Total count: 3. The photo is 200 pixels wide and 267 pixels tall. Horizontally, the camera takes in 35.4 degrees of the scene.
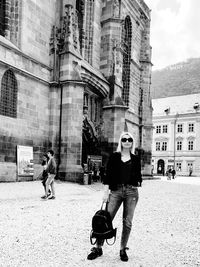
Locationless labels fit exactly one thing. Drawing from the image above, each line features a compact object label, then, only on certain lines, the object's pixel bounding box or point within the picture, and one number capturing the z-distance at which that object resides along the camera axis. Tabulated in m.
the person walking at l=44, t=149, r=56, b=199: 9.47
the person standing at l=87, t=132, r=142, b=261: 4.19
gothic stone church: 14.69
